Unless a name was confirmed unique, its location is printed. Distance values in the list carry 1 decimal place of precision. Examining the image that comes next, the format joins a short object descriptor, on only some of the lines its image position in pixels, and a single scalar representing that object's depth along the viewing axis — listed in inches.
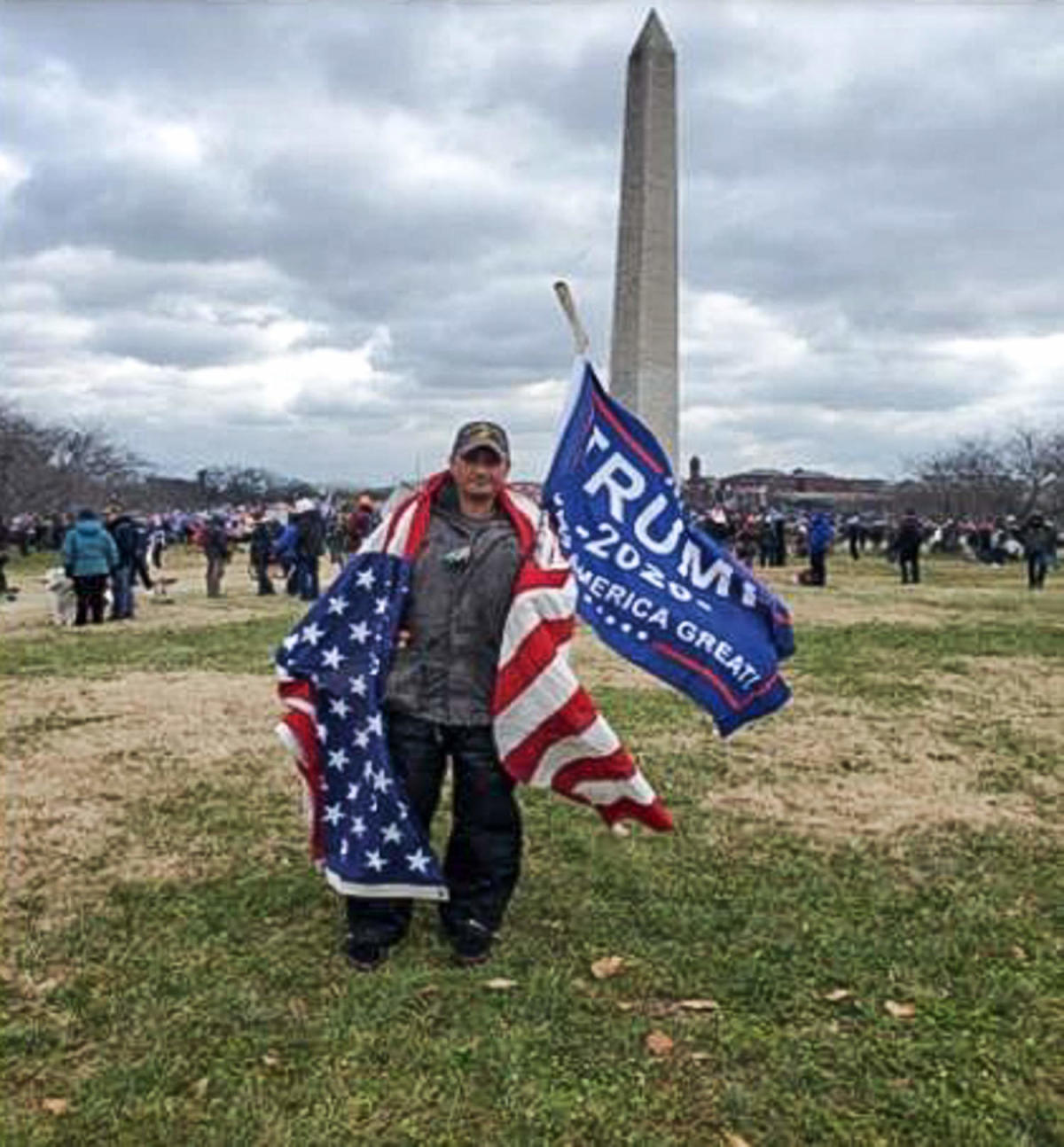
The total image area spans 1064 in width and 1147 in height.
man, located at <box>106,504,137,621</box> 649.6
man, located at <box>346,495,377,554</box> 693.3
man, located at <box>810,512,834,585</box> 904.3
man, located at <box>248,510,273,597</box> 818.2
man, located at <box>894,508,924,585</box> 998.4
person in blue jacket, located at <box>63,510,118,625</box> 581.6
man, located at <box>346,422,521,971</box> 162.2
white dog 627.5
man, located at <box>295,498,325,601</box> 689.0
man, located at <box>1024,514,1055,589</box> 977.5
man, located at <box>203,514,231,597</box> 808.9
